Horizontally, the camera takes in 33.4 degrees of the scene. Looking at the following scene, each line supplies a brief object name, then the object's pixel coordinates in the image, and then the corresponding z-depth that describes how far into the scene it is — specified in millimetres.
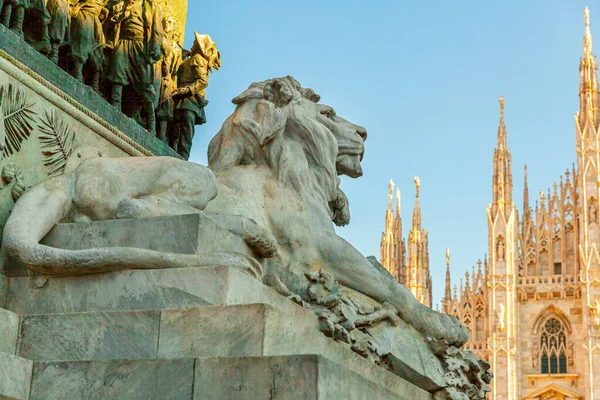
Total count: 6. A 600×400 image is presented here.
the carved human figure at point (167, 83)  5664
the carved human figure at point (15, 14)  4414
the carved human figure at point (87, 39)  4875
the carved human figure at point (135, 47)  5207
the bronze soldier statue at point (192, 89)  5871
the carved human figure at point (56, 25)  4691
